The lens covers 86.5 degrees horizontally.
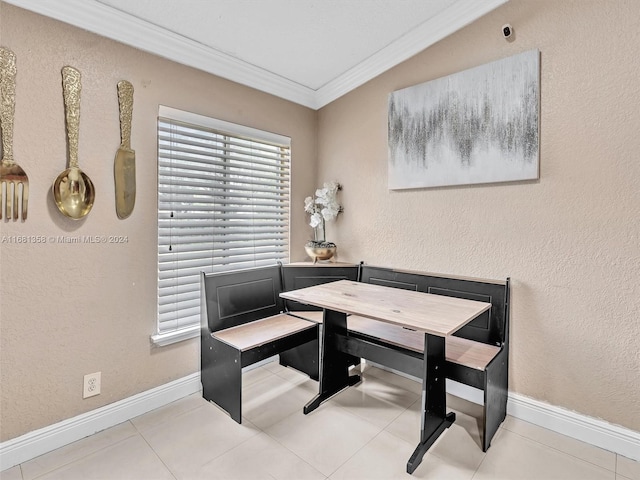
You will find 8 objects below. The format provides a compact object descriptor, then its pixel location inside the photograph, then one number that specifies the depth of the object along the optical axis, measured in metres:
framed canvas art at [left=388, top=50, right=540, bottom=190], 2.08
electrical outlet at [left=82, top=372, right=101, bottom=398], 1.97
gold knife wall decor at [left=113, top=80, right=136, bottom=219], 2.04
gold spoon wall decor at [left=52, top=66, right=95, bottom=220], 1.84
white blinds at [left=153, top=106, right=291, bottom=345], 2.30
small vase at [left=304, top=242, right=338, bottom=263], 2.96
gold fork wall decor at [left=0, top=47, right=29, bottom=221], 1.66
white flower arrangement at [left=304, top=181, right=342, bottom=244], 3.01
